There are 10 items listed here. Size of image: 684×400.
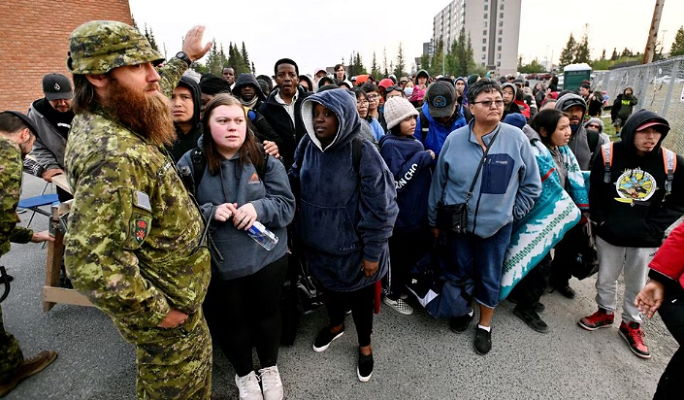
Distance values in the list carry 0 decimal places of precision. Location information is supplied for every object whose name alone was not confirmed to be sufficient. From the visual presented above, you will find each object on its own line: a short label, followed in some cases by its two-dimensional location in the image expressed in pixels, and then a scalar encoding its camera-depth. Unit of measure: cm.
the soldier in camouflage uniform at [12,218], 212
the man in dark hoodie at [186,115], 257
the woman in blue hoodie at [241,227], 199
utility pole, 1284
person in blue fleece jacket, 259
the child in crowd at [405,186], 299
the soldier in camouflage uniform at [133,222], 121
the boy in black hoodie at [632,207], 256
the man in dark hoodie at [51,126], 362
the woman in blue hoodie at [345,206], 224
